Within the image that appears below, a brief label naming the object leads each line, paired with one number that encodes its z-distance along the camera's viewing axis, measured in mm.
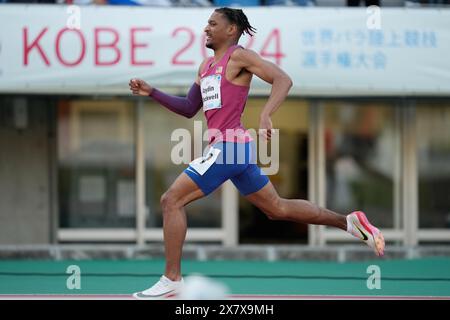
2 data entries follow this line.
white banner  20984
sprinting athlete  12859
